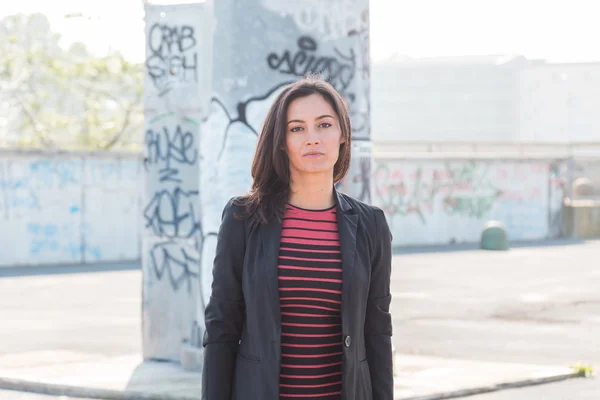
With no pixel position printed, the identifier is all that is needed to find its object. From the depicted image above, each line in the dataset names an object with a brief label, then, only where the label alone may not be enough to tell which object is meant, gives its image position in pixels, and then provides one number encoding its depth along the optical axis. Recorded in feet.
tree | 111.65
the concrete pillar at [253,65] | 25.93
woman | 10.80
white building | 227.20
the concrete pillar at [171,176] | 29.76
